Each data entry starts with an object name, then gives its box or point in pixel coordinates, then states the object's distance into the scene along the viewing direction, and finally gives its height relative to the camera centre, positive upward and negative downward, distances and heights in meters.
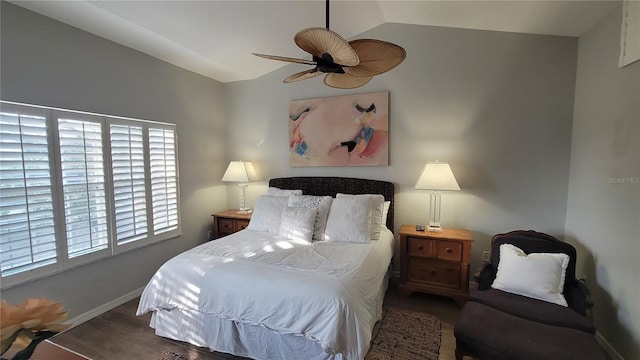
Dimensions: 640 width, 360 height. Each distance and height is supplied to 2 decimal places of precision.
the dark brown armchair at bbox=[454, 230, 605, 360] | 1.64 -1.07
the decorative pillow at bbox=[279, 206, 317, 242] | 2.91 -0.64
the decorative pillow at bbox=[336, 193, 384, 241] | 2.93 -0.53
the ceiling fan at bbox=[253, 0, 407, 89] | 1.48 +0.66
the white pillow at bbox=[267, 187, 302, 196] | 3.66 -0.38
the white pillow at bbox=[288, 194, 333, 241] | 3.06 -0.49
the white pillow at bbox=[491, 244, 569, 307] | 2.12 -0.89
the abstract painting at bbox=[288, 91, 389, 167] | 3.45 +0.43
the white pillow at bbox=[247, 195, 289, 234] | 3.19 -0.60
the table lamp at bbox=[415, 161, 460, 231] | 2.91 -0.17
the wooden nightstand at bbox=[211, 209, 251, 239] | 3.89 -0.84
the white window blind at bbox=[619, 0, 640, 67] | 1.90 +0.92
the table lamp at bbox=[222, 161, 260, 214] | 3.98 -0.17
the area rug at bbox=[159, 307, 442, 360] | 2.17 -1.49
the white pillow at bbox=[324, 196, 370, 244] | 2.85 -0.62
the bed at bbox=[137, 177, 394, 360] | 1.79 -0.92
